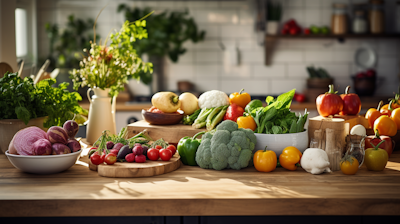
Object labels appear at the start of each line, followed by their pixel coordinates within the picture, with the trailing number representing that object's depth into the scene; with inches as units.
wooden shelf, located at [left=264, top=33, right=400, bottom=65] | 146.9
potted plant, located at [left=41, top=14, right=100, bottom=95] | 155.5
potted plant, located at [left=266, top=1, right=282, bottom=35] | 149.3
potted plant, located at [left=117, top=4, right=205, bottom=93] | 151.6
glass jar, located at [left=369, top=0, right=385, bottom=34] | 146.0
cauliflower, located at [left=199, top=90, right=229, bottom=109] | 74.0
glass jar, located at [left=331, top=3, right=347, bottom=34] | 147.7
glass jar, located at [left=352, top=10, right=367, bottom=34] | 146.5
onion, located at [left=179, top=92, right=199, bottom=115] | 76.2
